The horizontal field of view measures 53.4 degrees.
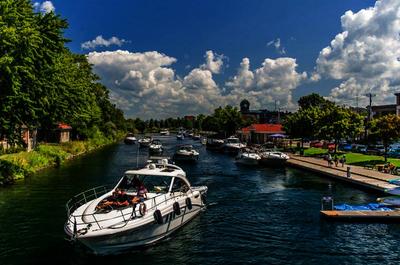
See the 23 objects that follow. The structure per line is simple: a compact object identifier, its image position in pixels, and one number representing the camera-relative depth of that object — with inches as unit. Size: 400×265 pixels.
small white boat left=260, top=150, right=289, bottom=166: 2192.4
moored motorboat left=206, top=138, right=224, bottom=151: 3829.2
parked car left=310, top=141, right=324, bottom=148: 3189.0
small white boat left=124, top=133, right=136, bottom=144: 4628.4
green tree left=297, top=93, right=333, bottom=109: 5929.6
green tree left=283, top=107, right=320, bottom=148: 2800.2
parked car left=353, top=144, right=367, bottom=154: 2511.1
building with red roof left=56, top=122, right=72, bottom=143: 3230.1
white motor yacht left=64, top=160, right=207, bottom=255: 679.7
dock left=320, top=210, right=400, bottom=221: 989.8
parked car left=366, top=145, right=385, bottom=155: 2371.3
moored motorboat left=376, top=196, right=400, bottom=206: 1099.9
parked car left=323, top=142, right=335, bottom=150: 2866.6
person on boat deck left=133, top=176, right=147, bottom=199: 842.6
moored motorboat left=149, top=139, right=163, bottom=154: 3085.6
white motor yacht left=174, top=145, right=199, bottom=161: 2477.9
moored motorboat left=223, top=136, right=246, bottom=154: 3262.8
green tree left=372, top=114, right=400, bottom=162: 1843.0
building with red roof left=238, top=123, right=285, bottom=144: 3848.2
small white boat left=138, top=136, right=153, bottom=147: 3946.9
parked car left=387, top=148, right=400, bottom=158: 2162.5
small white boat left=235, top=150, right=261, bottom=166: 2285.9
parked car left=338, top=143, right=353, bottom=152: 2749.3
